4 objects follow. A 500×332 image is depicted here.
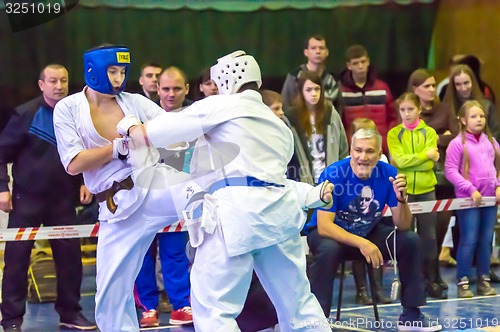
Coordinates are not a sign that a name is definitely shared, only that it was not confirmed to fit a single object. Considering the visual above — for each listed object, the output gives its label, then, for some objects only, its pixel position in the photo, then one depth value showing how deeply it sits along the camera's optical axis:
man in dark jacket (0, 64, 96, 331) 11.17
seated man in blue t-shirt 10.61
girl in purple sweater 12.53
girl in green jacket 12.29
